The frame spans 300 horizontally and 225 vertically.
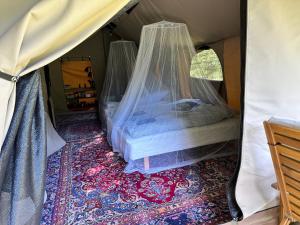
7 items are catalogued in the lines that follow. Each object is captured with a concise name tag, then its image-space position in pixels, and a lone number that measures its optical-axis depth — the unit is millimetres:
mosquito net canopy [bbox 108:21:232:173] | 2787
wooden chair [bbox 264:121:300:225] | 1194
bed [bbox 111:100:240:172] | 2729
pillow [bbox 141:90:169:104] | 3064
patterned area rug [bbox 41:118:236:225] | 2047
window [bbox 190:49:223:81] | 3173
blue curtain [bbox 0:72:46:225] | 1151
